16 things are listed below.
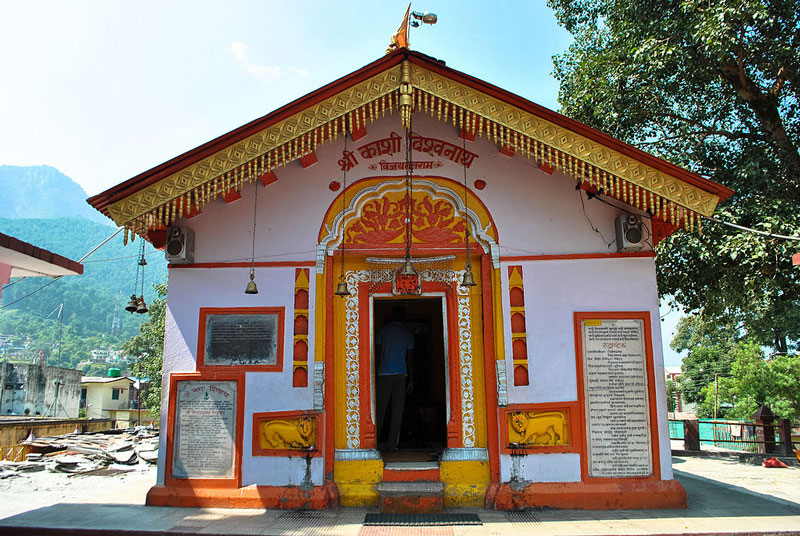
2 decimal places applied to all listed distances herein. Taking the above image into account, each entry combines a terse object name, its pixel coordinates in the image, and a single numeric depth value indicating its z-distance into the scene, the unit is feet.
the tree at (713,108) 35.19
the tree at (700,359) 139.86
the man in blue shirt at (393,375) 28.73
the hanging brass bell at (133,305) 27.34
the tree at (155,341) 90.09
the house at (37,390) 124.67
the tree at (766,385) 87.04
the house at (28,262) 22.43
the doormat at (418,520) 22.22
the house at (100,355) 451.53
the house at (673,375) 168.92
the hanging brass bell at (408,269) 24.57
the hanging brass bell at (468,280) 24.43
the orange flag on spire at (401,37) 26.05
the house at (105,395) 178.60
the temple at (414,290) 24.23
